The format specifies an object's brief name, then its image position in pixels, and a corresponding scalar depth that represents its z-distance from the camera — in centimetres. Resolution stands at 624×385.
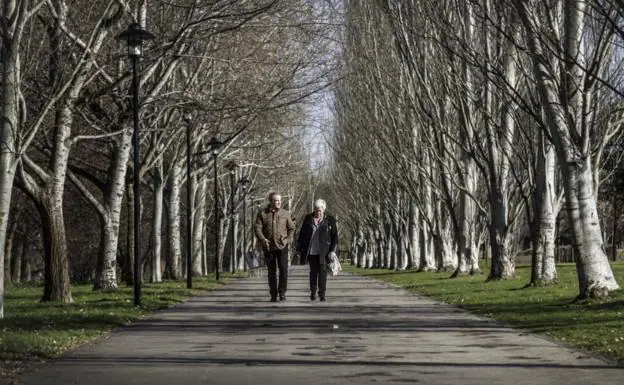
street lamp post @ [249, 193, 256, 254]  7466
